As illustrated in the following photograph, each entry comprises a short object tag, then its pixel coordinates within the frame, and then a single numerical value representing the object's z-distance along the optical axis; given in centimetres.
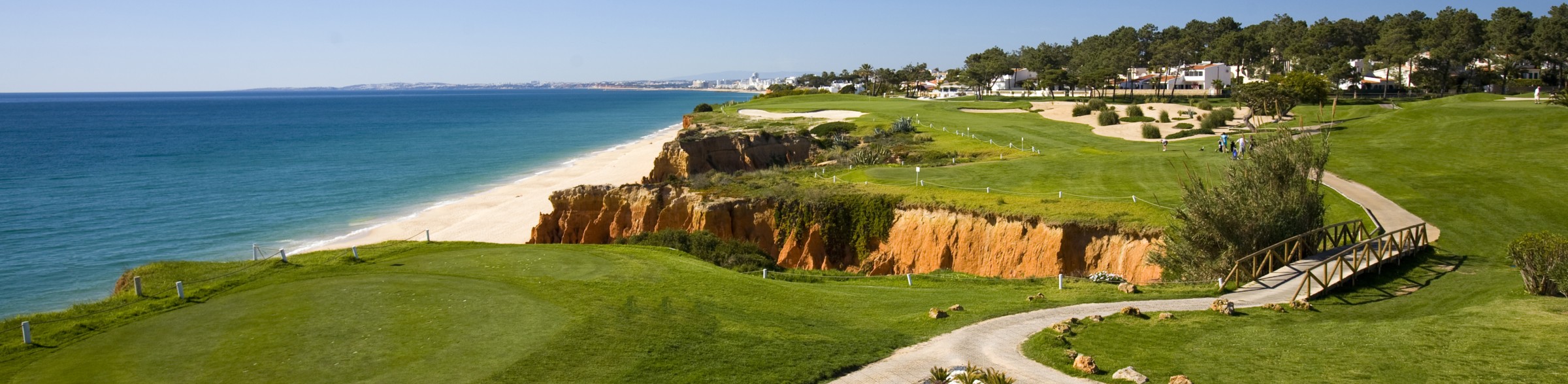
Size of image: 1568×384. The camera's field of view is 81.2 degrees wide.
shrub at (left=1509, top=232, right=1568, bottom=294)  1609
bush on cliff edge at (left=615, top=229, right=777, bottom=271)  2645
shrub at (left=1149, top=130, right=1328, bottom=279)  2080
